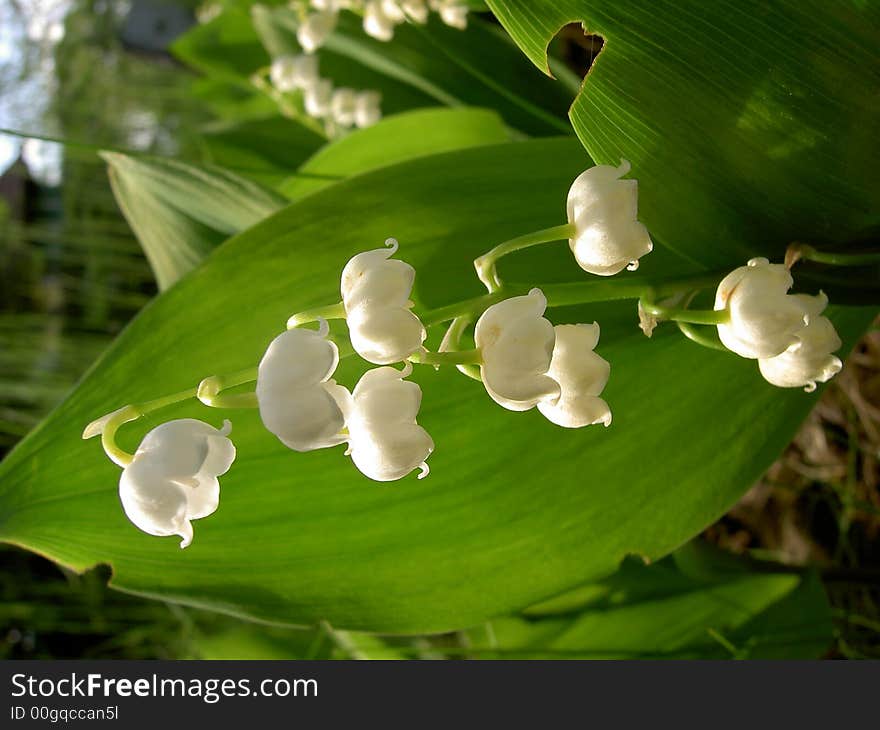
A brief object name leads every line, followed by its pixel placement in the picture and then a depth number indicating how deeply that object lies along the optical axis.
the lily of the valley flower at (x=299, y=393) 0.12
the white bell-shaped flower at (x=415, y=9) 0.25
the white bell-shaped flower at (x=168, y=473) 0.13
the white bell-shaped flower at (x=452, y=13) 0.25
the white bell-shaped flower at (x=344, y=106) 0.34
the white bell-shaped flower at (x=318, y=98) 0.34
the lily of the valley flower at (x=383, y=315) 0.13
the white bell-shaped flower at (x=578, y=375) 0.14
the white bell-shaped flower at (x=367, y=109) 0.34
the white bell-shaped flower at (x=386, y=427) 0.13
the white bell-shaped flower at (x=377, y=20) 0.26
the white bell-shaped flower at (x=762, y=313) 0.13
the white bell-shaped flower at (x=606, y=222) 0.13
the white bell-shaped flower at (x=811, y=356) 0.14
